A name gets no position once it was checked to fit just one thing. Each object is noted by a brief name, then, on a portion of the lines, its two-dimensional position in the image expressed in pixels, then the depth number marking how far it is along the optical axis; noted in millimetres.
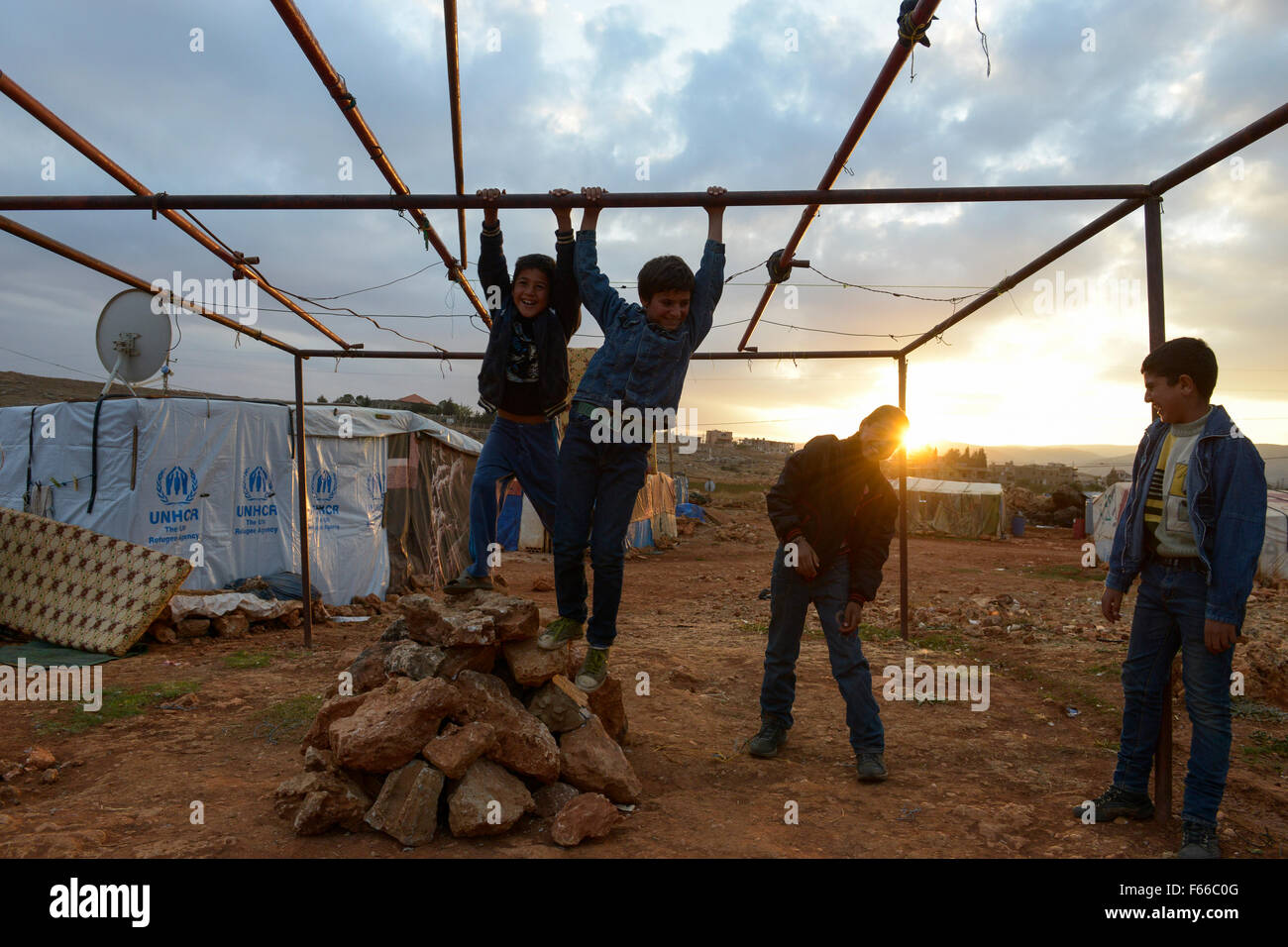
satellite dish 7957
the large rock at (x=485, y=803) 3238
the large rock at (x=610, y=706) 4379
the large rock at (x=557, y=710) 3900
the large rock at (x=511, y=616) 3957
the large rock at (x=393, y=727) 3340
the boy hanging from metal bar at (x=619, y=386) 3463
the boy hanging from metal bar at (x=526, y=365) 3699
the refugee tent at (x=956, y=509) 27547
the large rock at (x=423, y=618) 3885
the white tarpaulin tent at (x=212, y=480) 9266
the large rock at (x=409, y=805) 3197
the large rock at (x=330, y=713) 3783
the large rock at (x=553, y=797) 3492
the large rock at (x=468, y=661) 3784
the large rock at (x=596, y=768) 3672
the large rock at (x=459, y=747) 3344
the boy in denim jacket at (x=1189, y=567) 3029
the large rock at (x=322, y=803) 3201
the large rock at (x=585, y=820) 3152
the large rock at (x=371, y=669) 4168
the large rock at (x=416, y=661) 3777
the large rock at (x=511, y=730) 3555
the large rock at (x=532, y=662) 3902
